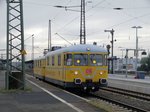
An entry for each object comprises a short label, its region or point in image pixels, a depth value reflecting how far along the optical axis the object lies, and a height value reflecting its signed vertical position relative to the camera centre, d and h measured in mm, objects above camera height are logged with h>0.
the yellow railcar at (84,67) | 23141 -22
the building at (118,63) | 132775 +1114
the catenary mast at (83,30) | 42894 +3848
